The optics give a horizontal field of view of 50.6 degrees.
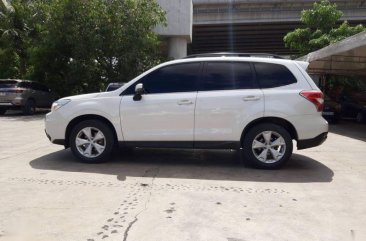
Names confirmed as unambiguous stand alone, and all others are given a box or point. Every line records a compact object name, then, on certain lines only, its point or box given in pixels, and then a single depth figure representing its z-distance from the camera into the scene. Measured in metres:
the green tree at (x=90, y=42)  19.52
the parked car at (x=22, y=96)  17.16
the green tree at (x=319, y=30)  22.53
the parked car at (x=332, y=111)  16.28
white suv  6.43
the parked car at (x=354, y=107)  17.86
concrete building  27.41
